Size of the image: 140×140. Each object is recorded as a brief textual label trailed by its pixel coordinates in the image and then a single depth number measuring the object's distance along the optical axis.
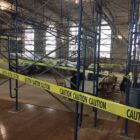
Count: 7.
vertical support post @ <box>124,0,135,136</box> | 2.60
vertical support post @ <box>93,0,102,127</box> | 2.80
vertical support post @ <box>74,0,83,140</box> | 2.02
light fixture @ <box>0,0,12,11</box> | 6.28
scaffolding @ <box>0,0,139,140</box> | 2.09
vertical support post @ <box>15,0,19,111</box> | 3.15
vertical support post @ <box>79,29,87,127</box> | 2.61
